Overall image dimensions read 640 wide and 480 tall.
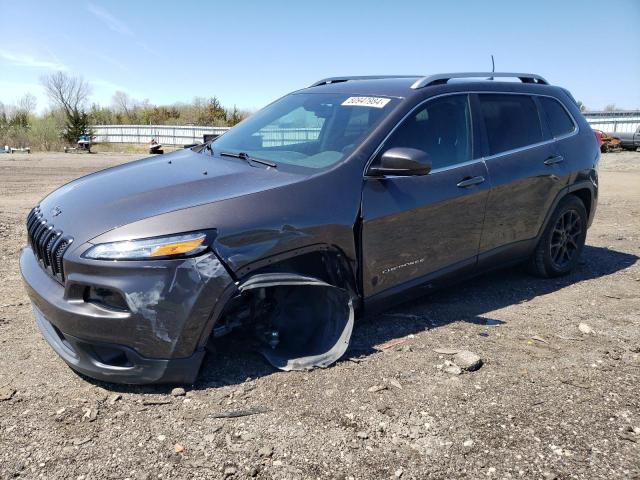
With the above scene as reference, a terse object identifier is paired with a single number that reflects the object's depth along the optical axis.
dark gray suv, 2.79
